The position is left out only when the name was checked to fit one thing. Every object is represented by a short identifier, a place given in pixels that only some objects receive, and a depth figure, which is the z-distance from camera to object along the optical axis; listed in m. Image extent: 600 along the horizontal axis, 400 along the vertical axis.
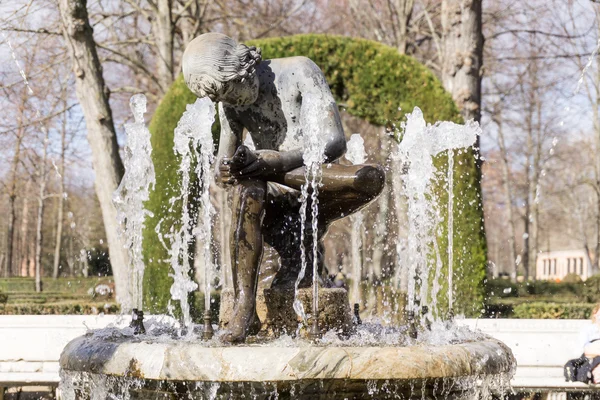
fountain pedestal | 3.18
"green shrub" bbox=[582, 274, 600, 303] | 16.05
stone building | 53.30
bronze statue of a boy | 3.81
